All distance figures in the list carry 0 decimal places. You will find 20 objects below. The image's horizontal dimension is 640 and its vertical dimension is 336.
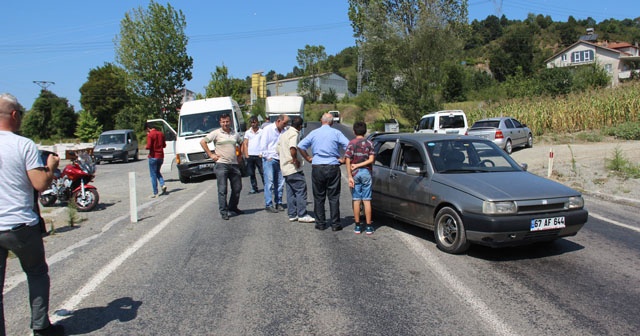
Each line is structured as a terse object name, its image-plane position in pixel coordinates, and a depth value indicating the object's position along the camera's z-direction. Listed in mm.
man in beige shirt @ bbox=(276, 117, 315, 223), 8297
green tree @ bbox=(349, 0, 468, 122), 32156
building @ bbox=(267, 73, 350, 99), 109038
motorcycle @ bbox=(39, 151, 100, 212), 10484
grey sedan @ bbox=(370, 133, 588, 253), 5699
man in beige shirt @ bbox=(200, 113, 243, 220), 8883
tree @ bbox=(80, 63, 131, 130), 67625
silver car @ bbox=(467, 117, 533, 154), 20594
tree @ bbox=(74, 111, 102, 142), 48178
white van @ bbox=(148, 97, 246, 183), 15492
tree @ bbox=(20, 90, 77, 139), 58562
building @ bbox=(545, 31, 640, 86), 79312
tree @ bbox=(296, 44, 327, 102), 103625
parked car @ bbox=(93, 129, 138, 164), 27844
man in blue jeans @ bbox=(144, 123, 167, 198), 12555
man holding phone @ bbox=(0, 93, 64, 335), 3527
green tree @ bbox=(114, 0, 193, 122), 33562
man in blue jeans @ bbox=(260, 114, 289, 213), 9672
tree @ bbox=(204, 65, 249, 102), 50938
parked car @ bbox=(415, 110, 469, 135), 20672
